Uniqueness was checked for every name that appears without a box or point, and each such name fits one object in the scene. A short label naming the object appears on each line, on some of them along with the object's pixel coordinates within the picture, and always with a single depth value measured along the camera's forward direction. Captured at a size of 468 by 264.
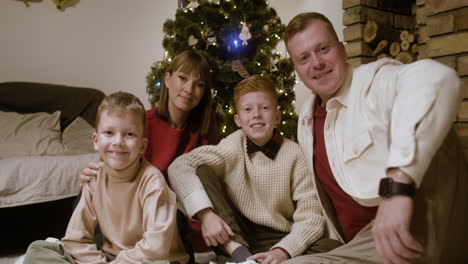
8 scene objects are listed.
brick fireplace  2.91
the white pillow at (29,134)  2.33
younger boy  1.34
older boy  1.50
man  0.87
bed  2.05
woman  1.89
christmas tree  2.53
